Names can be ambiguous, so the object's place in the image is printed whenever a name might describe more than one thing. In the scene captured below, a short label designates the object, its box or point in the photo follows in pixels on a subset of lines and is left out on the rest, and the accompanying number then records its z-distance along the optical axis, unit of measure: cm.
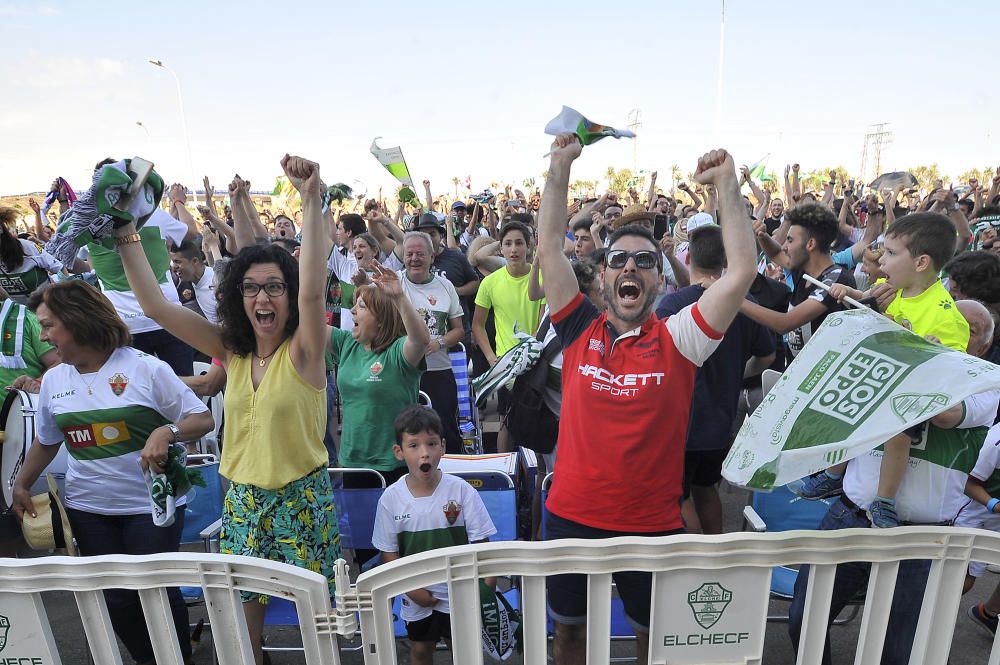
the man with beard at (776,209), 1367
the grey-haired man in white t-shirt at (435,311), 517
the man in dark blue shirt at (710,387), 352
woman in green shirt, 368
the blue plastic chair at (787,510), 333
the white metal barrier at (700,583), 167
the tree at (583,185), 5229
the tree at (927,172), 5861
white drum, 312
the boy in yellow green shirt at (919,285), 280
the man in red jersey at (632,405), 237
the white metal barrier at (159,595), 168
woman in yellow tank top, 257
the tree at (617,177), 5916
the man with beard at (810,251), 455
